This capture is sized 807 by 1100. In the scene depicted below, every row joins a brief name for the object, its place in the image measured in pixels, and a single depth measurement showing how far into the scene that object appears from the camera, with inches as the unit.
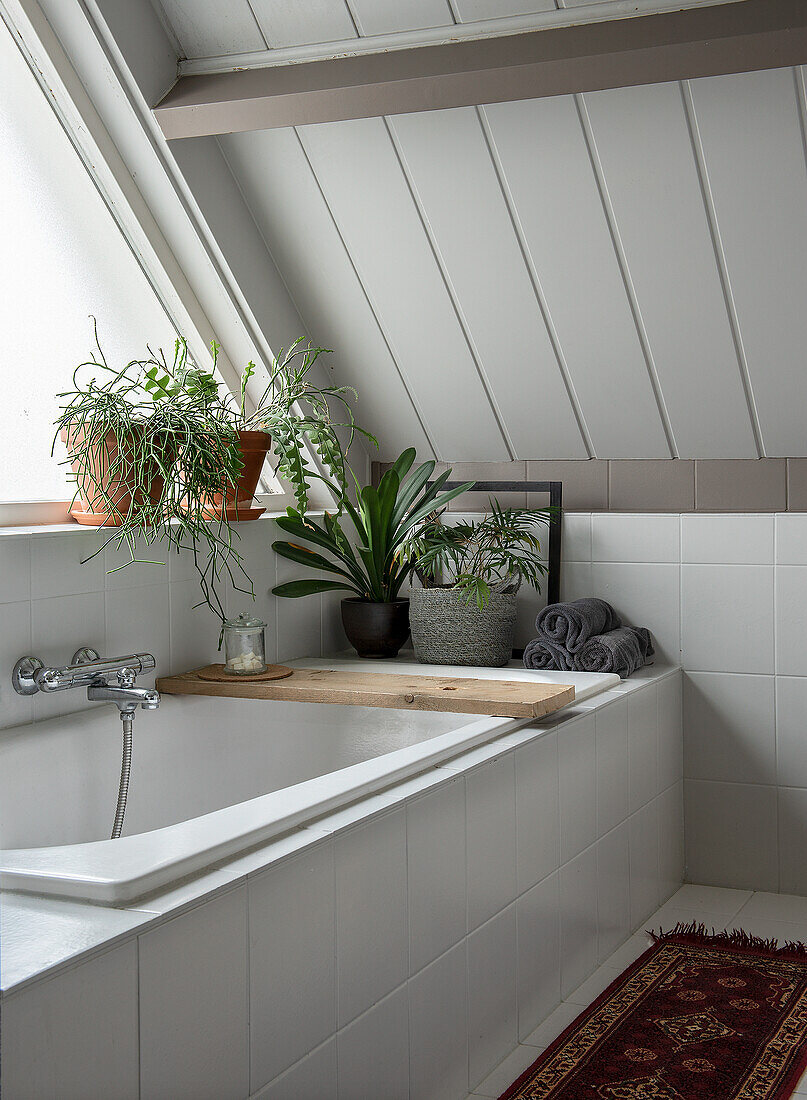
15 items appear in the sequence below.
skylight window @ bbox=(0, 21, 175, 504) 94.0
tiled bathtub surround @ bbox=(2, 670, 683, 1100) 46.1
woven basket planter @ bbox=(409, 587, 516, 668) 112.2
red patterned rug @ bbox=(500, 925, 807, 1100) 73.9
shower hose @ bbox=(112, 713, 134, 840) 81.7
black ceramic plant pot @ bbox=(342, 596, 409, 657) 117.5
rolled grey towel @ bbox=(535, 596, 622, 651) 108.4
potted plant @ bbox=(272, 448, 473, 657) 115.0
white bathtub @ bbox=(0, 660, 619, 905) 53.1
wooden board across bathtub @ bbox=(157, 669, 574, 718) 88.2
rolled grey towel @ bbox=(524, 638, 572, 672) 108.7
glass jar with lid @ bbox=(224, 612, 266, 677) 100.2
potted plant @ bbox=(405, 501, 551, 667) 112.3
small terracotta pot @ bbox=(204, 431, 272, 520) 102.8
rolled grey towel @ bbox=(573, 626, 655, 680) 105.6
